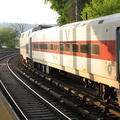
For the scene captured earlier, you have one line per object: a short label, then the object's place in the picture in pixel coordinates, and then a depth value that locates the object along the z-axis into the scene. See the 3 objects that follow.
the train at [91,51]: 9.34
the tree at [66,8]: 40.50
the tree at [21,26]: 101.82
